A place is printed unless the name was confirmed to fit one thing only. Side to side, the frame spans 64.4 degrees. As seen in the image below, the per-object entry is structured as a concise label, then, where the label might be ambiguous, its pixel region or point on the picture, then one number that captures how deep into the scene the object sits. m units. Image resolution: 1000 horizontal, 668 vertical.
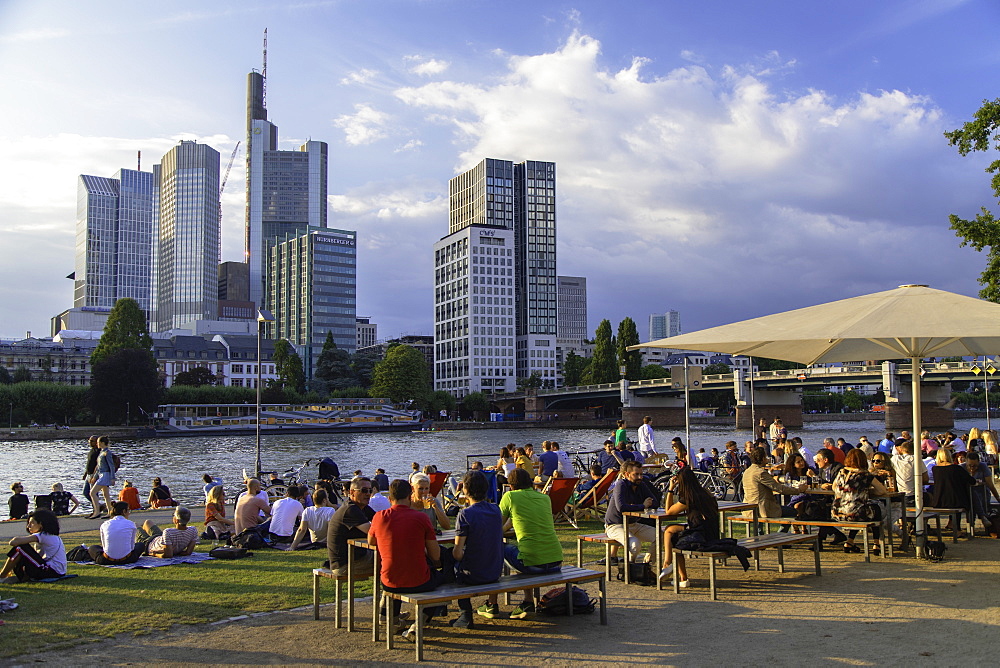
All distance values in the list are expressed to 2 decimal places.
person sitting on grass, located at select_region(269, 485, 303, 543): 11.48
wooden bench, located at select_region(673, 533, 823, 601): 7.73
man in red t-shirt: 6.31
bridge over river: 74.38
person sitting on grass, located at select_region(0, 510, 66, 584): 8.97
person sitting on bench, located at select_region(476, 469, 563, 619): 7.04
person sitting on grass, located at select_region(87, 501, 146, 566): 10.05
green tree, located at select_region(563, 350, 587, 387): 130.25
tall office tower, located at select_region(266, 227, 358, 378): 182.38
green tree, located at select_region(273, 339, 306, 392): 120.12
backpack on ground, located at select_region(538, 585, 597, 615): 7.29
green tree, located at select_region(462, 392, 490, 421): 121.81
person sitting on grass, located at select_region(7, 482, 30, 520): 12.95
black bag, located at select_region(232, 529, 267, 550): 11.30
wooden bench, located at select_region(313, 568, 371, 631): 6.87
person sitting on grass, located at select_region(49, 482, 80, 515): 16.17
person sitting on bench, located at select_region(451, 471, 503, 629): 6.52
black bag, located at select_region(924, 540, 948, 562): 9.41
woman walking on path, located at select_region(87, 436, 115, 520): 17.06
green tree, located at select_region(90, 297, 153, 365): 86.25
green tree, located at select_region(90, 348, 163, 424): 81.69
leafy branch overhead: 18.20
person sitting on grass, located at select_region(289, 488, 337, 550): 10.98
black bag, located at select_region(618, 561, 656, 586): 8.56
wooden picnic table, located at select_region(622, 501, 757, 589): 8.43
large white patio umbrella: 7.98
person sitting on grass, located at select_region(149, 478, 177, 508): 17.94
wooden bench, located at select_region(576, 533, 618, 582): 8.66
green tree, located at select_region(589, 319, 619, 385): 108.75
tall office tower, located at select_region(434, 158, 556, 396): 148.88
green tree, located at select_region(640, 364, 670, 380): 123.88
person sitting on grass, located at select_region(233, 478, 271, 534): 11.91
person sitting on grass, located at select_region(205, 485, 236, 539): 12.41
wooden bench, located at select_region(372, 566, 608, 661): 6.09
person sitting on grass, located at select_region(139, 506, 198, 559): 10.50
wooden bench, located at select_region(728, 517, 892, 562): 8.99
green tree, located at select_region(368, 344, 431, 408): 109.44
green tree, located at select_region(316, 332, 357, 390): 129.25
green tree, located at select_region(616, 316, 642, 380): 106.12
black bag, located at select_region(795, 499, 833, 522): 10.42
